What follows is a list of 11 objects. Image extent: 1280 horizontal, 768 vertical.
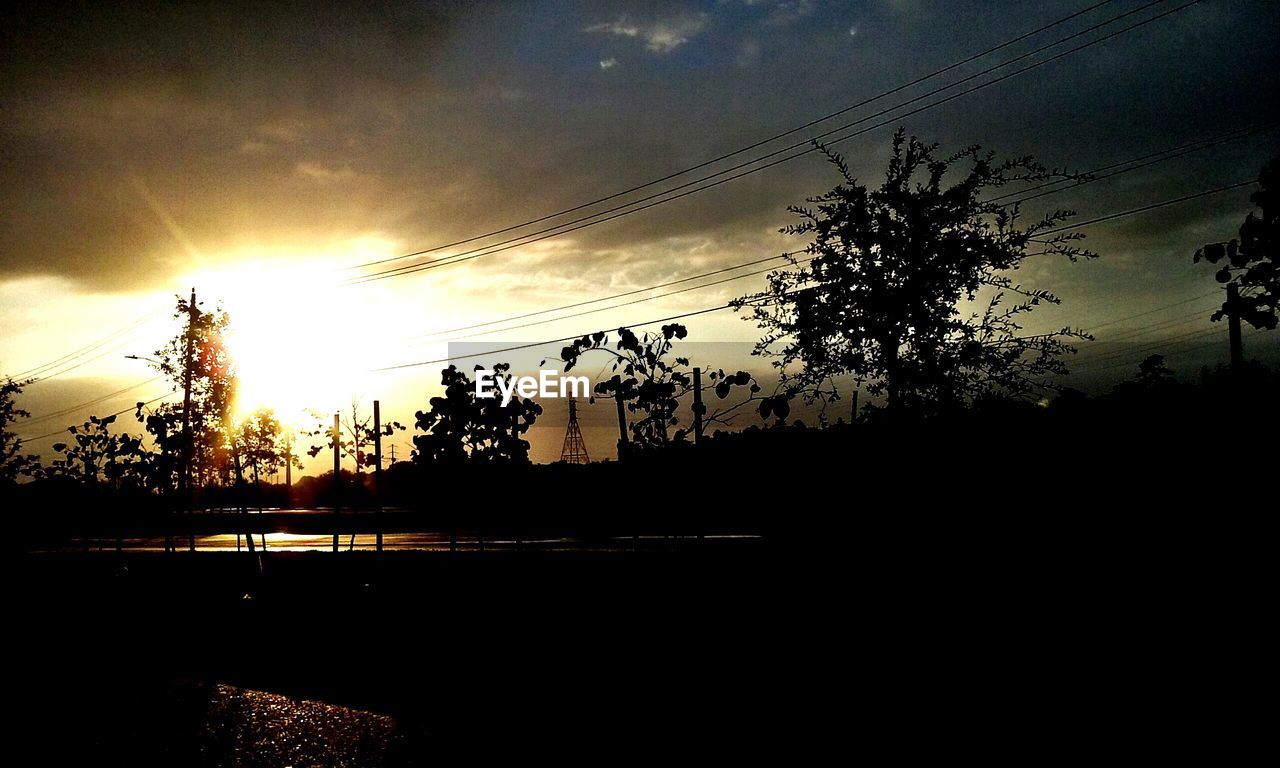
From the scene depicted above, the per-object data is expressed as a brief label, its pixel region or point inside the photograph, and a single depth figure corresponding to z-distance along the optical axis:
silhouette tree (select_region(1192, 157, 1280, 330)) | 9.49
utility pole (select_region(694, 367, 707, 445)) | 12.56
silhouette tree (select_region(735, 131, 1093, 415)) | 20.67
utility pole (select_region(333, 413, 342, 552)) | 18.67
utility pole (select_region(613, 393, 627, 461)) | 14.60
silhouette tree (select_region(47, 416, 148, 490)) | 33.72
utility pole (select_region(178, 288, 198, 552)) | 31.70
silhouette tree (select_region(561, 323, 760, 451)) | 13.50
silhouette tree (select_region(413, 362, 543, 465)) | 15.55
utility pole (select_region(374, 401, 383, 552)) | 18.33
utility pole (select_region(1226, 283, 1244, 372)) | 20.17
